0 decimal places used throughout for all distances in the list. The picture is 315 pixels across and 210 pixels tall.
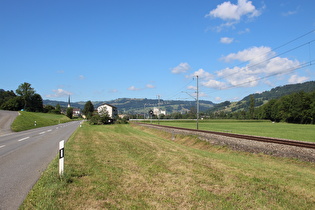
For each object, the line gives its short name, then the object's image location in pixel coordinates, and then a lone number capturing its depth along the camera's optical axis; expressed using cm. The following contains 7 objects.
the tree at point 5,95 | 12791
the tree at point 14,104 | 11602
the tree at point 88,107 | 17670
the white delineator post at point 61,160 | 753
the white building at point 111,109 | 17258
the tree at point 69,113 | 17062
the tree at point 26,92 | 12681
